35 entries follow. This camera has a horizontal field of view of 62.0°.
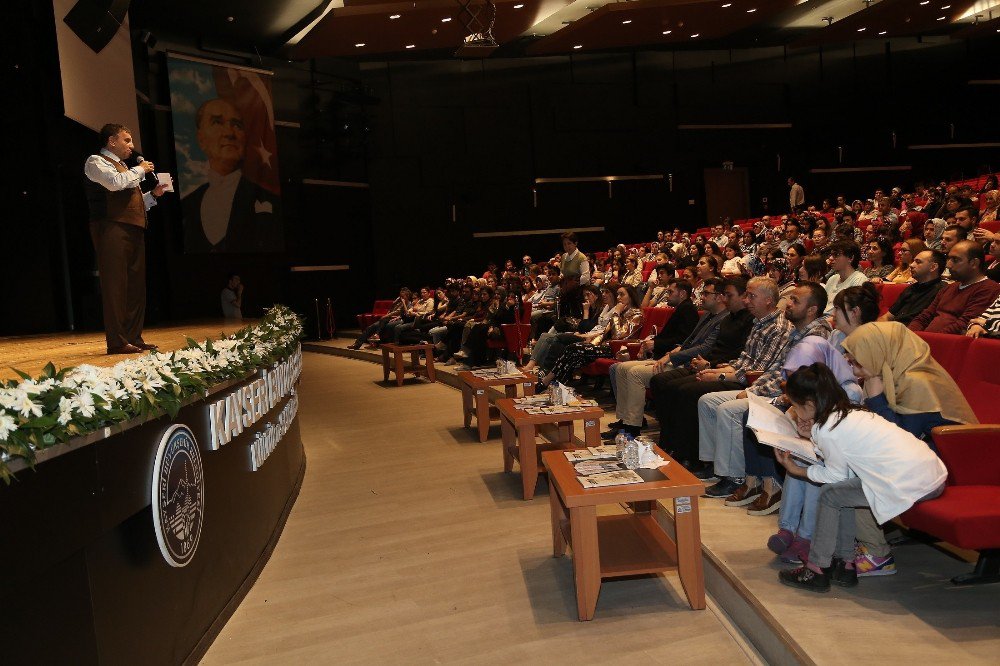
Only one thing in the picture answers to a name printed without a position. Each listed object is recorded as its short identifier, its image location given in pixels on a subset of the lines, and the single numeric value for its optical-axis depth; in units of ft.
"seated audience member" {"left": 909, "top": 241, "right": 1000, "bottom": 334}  14.79
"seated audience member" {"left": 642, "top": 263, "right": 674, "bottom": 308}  26.58
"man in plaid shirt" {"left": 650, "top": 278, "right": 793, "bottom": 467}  14.94
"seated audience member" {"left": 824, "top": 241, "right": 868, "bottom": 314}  19.08
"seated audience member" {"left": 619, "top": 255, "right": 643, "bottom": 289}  33.53
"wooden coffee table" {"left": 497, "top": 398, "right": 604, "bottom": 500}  15.90
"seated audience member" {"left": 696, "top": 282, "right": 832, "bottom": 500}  13.07
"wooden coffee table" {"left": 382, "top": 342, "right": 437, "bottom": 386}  32.83
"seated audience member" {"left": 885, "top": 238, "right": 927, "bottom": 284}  19.99
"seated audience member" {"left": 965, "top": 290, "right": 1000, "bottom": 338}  13.83
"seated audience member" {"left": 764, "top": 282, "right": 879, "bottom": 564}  10.07
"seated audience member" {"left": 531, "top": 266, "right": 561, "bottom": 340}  30.35
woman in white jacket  9.09
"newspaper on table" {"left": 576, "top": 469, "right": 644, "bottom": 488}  10.53
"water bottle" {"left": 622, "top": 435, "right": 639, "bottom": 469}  11.47
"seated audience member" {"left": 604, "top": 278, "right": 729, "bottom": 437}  18.15
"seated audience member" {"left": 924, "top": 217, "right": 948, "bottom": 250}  25.13
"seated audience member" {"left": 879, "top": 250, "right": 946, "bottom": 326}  16.51
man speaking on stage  13.16
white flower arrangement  6.33
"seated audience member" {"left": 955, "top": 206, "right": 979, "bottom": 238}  20.99
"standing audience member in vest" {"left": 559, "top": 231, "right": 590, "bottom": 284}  30.48
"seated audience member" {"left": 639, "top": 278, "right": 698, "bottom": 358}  19.97
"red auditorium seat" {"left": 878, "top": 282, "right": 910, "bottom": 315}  18.29
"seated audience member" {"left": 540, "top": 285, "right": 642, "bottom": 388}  23.15
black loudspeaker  25.05
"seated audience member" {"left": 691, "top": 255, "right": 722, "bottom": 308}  21.20
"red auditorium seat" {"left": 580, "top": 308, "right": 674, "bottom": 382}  22.16
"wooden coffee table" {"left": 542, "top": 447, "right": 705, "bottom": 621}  10.07
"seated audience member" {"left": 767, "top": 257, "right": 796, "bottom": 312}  24.85
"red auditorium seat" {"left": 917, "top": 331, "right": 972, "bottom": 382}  12.12
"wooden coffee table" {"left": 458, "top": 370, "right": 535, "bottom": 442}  21.57
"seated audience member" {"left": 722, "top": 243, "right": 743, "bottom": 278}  27.94
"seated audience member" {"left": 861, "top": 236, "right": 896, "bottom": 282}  22.09
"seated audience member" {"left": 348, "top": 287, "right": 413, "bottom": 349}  42.73
